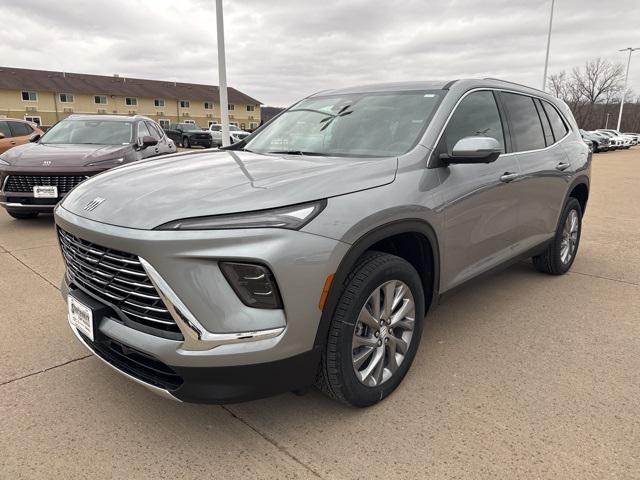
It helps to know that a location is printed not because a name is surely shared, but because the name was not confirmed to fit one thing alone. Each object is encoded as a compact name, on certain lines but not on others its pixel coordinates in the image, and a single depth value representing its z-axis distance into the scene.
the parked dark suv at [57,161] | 6.29
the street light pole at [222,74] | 11.70
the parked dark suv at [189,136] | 30.38
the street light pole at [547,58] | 30.14
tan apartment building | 53.81
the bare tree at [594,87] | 74.50
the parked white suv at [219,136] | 29.26
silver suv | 1.90
